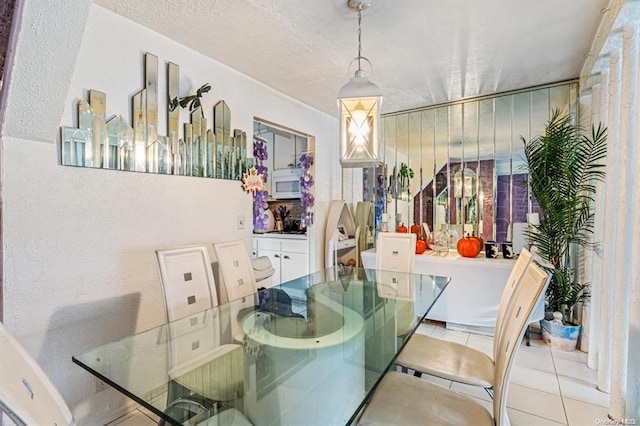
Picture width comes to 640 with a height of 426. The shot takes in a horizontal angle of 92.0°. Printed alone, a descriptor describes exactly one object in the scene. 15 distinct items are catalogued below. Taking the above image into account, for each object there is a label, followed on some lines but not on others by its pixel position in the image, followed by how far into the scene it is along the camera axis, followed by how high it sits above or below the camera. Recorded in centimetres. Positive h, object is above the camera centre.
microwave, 454 +36
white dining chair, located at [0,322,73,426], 61 -43
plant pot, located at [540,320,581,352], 275 -114
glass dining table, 105 -66
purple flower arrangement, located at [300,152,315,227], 390 +23
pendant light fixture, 170 +48
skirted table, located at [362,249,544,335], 303 -80
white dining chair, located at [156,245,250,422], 120 -66
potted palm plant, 267 +3
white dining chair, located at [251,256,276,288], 289 -59
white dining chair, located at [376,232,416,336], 269 -46
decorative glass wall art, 186 +47
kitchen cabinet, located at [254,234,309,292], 398 -61
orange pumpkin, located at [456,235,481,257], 330 -41
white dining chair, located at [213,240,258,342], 207 -49
